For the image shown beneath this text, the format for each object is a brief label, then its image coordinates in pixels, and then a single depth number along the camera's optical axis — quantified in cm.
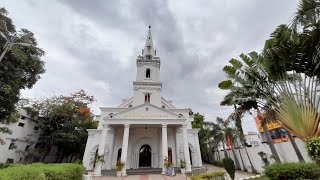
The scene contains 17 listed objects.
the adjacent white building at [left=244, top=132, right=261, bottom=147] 4661
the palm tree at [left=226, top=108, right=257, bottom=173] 1261
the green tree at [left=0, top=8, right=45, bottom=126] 1105
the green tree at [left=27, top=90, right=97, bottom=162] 2481
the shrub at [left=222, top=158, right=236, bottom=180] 1012
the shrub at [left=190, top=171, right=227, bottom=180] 939
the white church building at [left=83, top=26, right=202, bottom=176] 1689
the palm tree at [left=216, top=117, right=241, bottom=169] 2022
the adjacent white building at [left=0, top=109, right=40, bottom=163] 2070
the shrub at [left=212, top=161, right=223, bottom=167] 2505
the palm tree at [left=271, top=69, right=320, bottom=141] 581
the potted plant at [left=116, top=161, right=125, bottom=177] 1465
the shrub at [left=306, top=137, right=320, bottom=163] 512
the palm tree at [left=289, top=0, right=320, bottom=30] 569
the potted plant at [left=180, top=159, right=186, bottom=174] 1552
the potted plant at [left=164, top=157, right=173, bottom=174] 1460
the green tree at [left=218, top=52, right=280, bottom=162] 912
